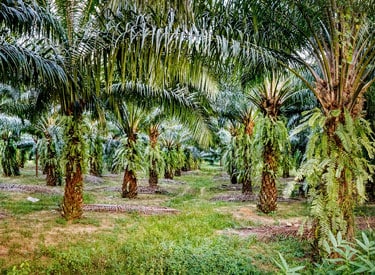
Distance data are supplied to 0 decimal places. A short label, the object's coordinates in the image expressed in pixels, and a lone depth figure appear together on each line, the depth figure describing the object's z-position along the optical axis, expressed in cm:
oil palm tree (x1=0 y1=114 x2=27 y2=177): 1958
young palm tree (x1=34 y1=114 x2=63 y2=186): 1522
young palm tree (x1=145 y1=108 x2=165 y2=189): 1622
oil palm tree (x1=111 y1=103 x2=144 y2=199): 1273
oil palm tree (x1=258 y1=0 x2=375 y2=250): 511
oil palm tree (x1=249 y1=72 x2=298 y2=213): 998
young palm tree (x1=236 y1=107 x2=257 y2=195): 1330
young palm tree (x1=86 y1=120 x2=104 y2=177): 1945
